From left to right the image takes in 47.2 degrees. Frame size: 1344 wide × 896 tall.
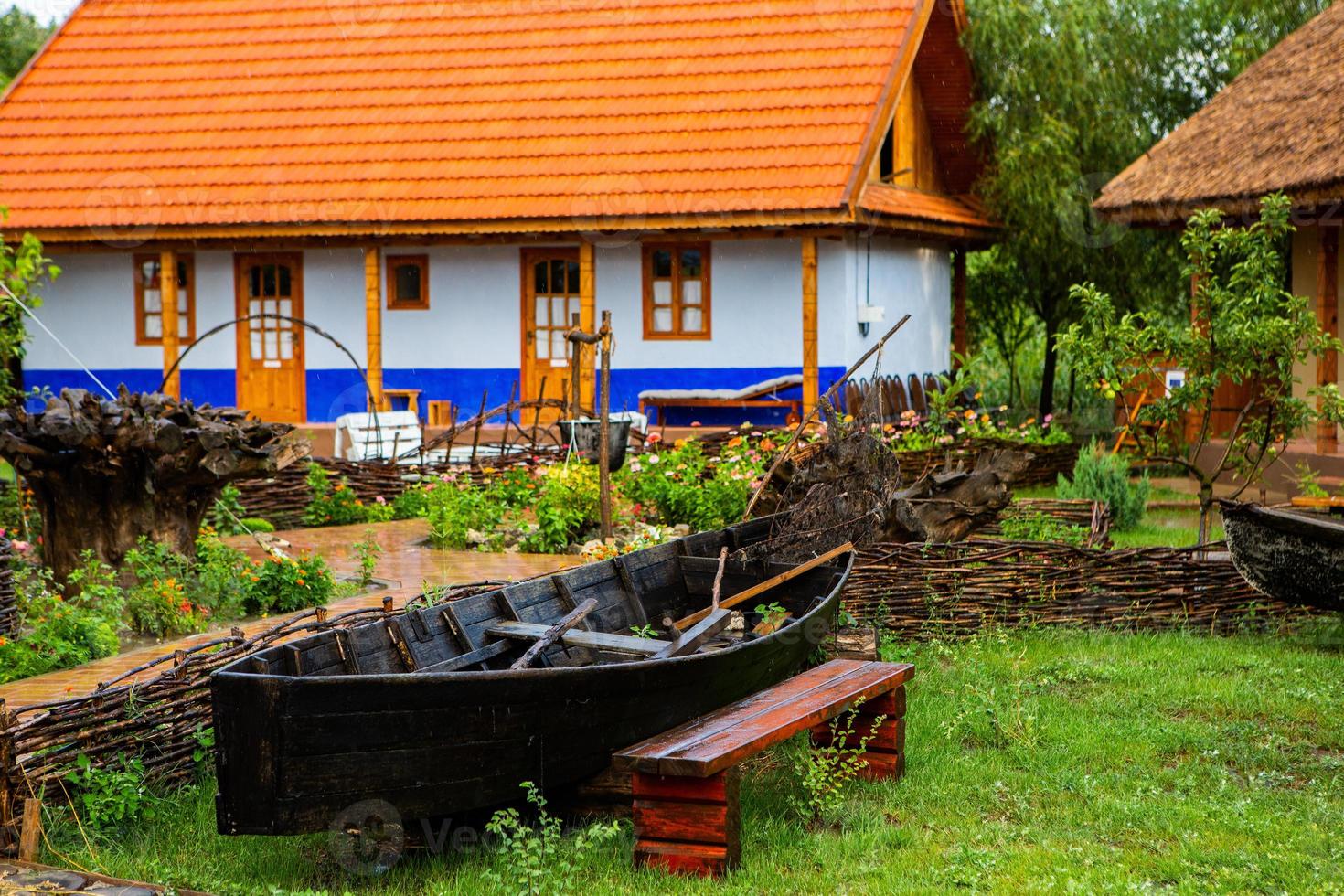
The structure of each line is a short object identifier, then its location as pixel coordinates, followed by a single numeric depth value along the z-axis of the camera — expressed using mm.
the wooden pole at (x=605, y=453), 10227
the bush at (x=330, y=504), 13320
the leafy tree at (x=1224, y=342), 10305
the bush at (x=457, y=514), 11773
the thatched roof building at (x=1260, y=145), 13914
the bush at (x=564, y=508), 11438
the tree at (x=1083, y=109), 19781
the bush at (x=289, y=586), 9227
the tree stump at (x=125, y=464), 9008
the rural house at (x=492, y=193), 17781
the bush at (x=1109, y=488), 13172
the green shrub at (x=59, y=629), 7465
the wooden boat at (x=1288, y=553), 8031
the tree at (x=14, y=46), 29453
